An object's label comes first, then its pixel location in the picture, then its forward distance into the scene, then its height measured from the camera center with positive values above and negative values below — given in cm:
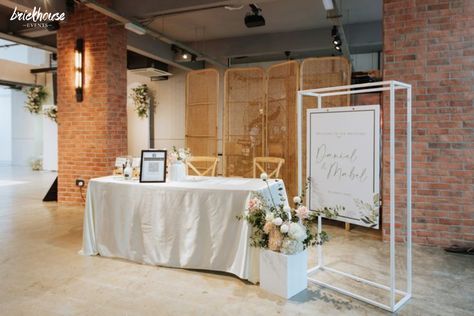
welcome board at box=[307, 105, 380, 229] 252 -12
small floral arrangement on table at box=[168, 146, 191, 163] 342 -8
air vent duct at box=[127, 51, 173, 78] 880 +206
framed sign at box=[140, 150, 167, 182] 330 -19
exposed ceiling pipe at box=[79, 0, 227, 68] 462 +187
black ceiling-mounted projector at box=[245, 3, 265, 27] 546 +196
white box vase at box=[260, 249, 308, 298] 255 -92
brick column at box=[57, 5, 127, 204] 553 +69
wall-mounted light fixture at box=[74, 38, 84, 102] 561 +125
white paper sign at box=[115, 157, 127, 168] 367 -15
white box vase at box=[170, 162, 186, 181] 340 -24
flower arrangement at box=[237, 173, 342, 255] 258 -57
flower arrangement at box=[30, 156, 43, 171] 1145 -53
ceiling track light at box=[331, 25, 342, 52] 579 +183
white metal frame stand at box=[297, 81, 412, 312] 237 -70
